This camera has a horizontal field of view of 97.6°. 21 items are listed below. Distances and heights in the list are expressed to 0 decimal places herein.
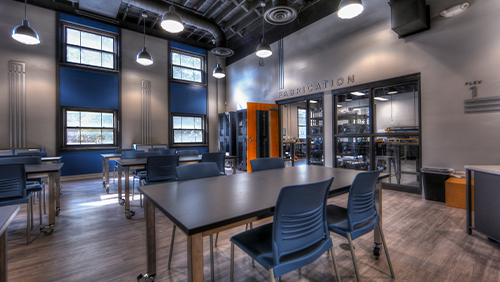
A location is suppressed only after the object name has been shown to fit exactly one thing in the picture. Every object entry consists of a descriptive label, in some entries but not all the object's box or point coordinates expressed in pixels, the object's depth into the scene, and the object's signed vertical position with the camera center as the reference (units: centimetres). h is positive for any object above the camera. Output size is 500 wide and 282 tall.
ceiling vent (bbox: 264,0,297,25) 432 +261
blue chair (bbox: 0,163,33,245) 242 -47
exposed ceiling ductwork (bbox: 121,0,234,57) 593 +373
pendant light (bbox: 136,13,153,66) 553 +215
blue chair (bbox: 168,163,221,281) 220 -31
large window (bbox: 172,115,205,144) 862 +52
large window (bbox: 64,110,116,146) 663 +49
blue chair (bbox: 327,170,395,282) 163 -59
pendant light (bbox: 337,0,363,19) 288 +180
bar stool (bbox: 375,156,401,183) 497 -52
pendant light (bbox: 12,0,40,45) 416 +212
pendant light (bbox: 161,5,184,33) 364 +203
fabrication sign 548 +150
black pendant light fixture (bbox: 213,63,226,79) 652 +205
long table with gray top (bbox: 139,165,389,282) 107 -38
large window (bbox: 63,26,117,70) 660 +298
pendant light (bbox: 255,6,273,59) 448 +188
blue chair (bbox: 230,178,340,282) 120 -56
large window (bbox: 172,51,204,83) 854 +303
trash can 391 -77
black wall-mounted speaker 399 +230
